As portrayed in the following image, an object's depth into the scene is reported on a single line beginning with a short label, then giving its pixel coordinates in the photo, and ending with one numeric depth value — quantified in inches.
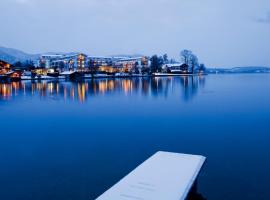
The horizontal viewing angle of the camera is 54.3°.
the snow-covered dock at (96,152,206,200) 127.8
